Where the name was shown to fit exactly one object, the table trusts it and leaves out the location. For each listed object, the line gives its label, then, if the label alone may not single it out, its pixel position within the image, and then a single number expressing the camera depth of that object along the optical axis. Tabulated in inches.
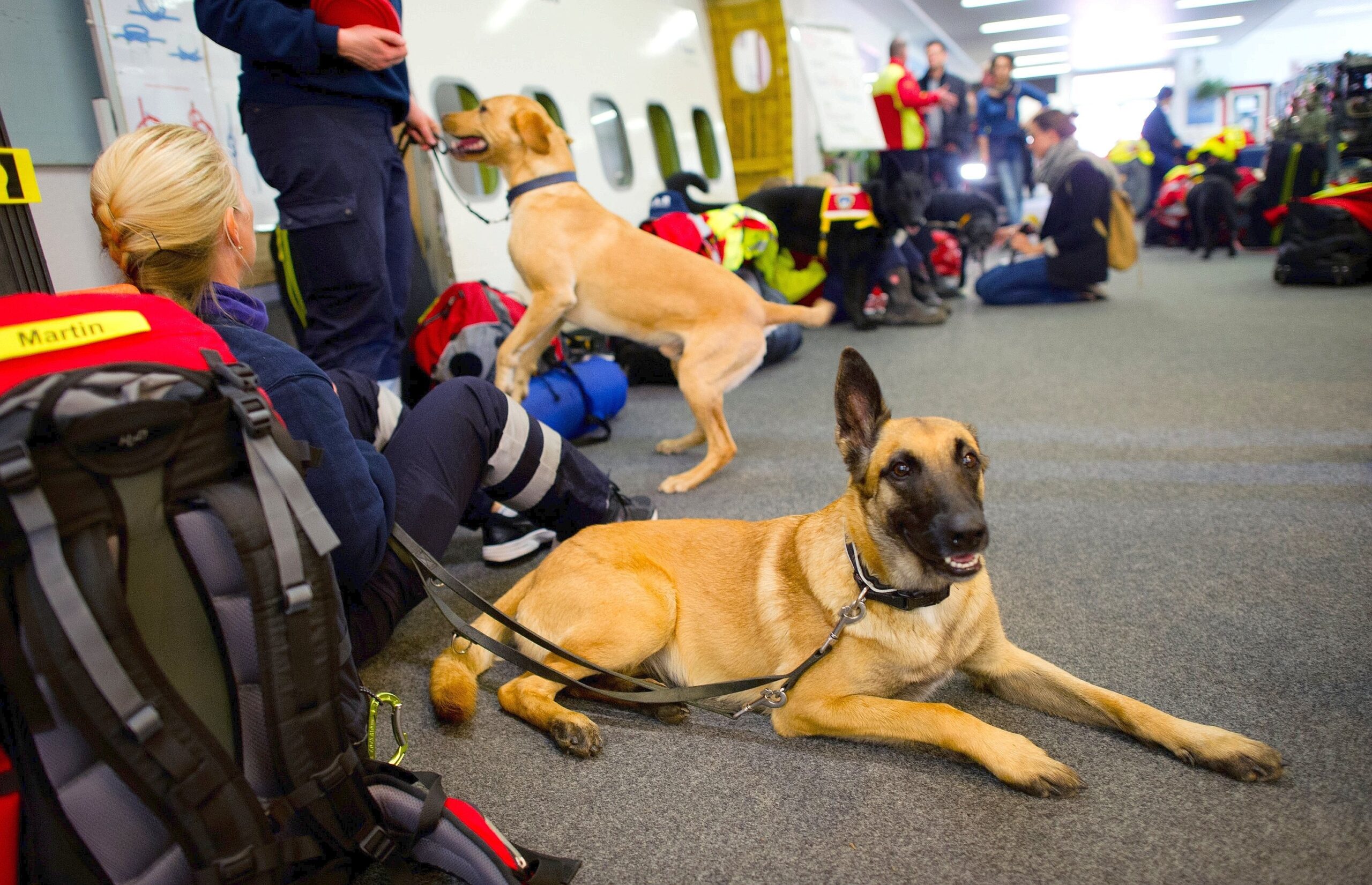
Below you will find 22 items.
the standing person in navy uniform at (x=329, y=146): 91.7
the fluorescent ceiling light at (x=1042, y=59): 941.2
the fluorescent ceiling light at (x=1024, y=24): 712.4
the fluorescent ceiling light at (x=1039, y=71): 1028.5
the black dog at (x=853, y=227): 231.1
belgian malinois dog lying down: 54.6
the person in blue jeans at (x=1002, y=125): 419.8
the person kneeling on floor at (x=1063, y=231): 255.0
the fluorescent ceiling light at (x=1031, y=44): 840.9
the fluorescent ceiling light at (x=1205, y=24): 755.4
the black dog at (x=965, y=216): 306.0
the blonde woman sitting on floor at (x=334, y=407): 51.1
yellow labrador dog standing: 131.6
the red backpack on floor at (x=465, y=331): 139.7
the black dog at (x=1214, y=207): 354.6
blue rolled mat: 138.5
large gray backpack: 31.6
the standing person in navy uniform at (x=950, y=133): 395.5
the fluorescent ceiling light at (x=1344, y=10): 765.9
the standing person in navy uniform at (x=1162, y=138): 485.7
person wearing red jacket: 344.8
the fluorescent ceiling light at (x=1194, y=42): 869.2
